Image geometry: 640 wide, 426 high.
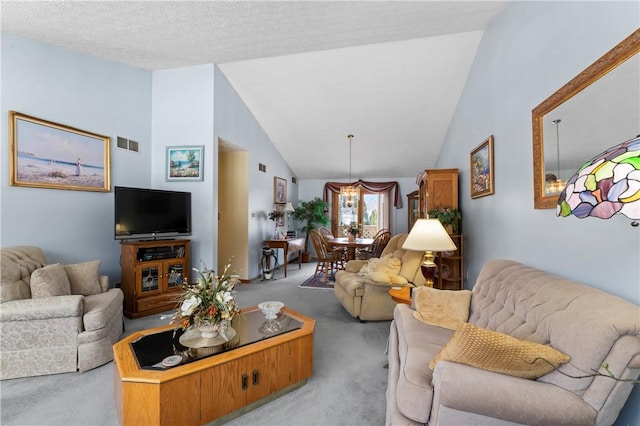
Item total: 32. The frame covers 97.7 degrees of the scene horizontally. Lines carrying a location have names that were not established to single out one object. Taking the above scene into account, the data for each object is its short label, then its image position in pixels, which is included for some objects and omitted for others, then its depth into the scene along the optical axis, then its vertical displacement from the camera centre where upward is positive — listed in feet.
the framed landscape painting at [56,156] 8.66 +2.09
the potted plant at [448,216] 11.68 -0.09
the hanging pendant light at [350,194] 20.43 +1.64
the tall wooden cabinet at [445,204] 11.62 +0.44
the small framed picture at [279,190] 20.47 +1.87
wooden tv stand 10.50 -2.30
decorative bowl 7.14 -2.43
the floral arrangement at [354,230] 18.09 -1.02
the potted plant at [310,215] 23.77 -0.03
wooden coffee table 4.62 -2.99
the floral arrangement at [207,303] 5.57 -1.76
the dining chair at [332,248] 17.43 -2.11
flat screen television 10.43 +0.10
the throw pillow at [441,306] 6.58 -2.27
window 25.36 +0.13
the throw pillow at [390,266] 10.37 -1.94
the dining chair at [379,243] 17.54 -1.84
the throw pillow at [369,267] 11.19 -2.17
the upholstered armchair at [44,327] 6.68 -2.76
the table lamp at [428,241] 7.84 -0.77
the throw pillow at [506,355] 3.56 -1.84
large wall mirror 4.25 +1.74
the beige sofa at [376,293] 10.24 -2.91
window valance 24.56 +2.48
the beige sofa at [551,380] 3.19 -2.09
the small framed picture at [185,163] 12.75 +2.41
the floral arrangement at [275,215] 19.28 -0.01
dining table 16.62 -1.76
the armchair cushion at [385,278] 9.62 -2.24
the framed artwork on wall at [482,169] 9.36 +1.64
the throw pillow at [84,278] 8.64 -1.95
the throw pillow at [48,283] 7.29 -1.78
